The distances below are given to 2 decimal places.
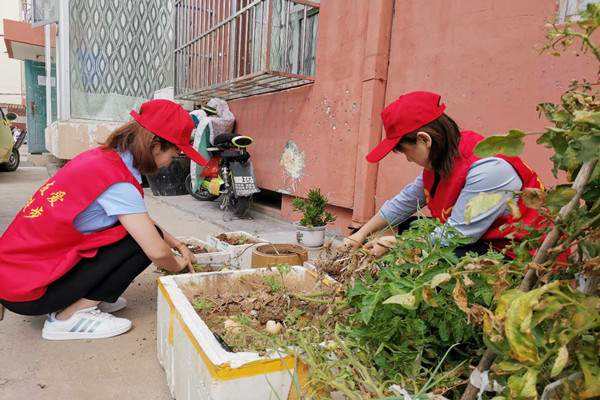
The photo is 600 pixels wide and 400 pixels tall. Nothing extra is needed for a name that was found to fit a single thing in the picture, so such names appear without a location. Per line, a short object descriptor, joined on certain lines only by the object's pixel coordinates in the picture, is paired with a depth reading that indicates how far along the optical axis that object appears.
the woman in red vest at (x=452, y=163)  1.67
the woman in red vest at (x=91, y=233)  1.91
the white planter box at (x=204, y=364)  1.09
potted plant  3.76
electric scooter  5.11
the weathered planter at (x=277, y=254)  2.28
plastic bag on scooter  5.87
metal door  13.49
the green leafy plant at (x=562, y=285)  0.60
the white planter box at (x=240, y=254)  2.75
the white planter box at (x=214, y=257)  2.61
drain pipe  3.51
